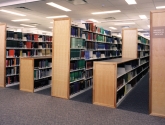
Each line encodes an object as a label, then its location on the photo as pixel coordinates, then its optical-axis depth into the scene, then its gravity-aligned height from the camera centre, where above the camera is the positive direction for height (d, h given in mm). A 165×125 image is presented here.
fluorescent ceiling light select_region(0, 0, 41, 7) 7580 +2554
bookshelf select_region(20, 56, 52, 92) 5554 -571
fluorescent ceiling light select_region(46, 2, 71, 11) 7721 +2477
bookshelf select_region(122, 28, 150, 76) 7035 +615
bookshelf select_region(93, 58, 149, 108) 4258 -717
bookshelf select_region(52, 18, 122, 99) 4887 +0
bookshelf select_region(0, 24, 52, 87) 6199 +305
